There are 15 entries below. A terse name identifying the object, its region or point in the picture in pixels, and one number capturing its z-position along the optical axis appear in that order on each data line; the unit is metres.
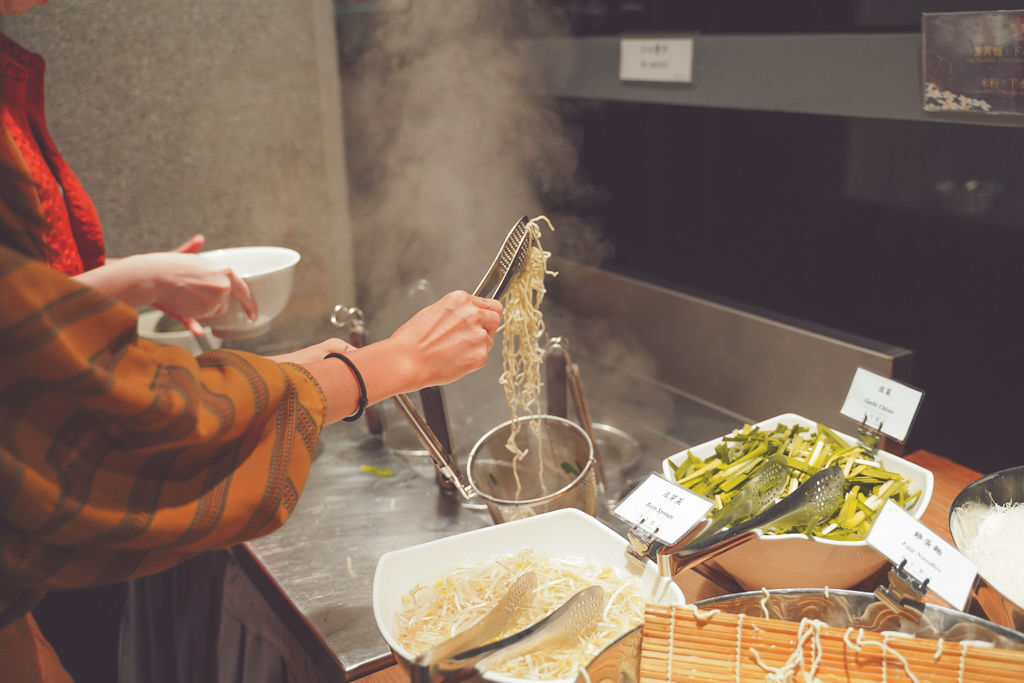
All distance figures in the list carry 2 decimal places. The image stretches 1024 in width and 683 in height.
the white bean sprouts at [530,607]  0.99
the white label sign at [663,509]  1.08
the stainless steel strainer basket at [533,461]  1.42
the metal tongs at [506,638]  0.86
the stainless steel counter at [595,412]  1.37
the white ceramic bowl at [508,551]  1.13
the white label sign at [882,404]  1.30
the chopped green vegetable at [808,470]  1.11
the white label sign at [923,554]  0.92
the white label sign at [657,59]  1.88
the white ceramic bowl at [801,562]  1.05
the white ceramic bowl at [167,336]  1.98
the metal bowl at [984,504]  0.96
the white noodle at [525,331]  1.43
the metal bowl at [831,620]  0.86
